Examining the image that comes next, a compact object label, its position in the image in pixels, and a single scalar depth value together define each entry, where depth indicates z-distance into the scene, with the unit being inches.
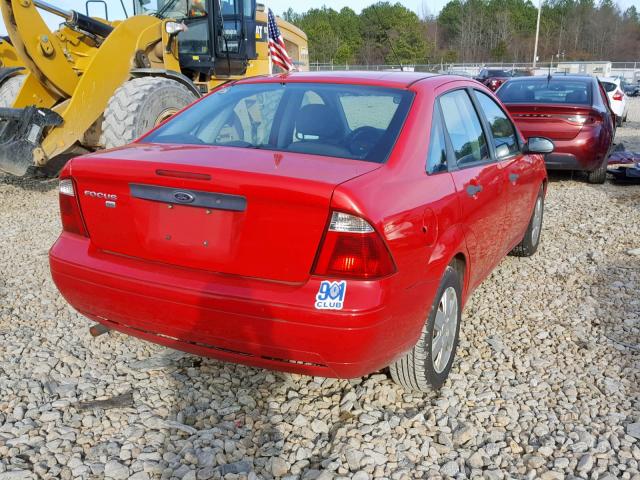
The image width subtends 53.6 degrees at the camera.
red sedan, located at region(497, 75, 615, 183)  333.4
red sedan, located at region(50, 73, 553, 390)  100.5
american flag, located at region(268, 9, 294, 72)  586.8
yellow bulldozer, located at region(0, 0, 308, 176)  279.3
